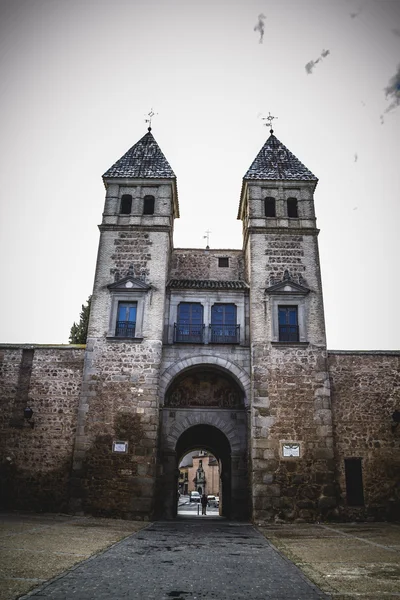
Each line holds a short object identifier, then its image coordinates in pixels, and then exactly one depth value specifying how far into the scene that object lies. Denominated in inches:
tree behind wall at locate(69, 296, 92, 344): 998.4
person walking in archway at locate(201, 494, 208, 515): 904.9
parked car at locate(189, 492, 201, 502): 1760.7
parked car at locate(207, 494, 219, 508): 1484.0
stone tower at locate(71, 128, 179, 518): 564.1
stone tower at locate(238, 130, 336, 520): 559.2
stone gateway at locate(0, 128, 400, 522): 566.6
